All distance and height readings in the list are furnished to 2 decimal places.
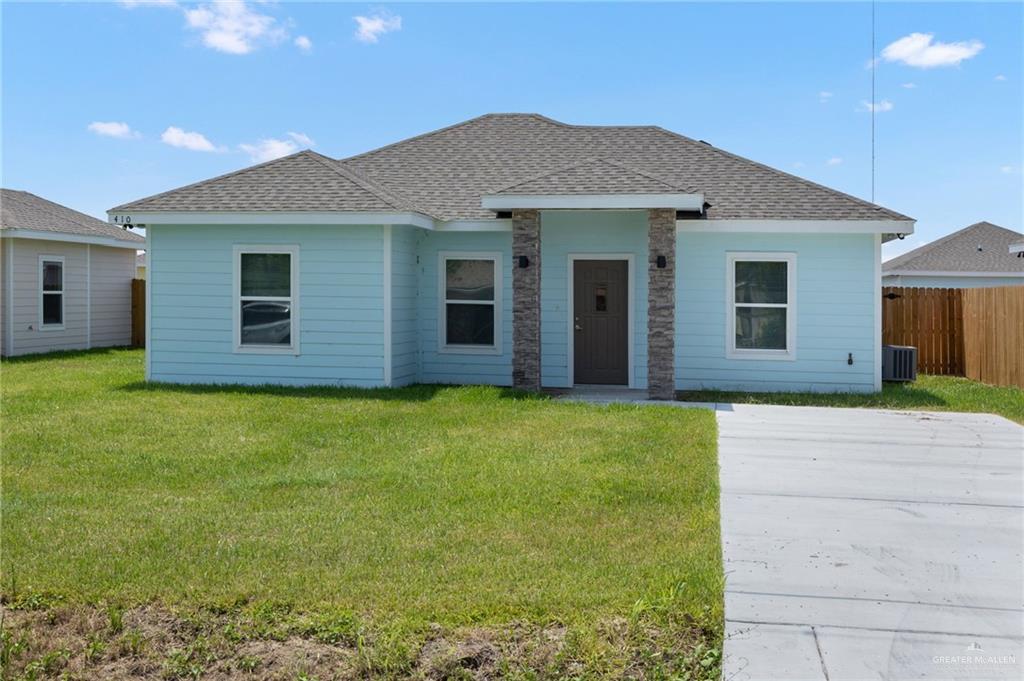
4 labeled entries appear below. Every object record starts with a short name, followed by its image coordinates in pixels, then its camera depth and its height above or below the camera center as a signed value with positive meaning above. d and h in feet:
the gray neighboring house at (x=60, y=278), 64.23 +4.70
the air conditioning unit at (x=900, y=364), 49.90 -1.40
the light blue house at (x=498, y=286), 44.29 +2.71
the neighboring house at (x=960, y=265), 87.86 +7.41
